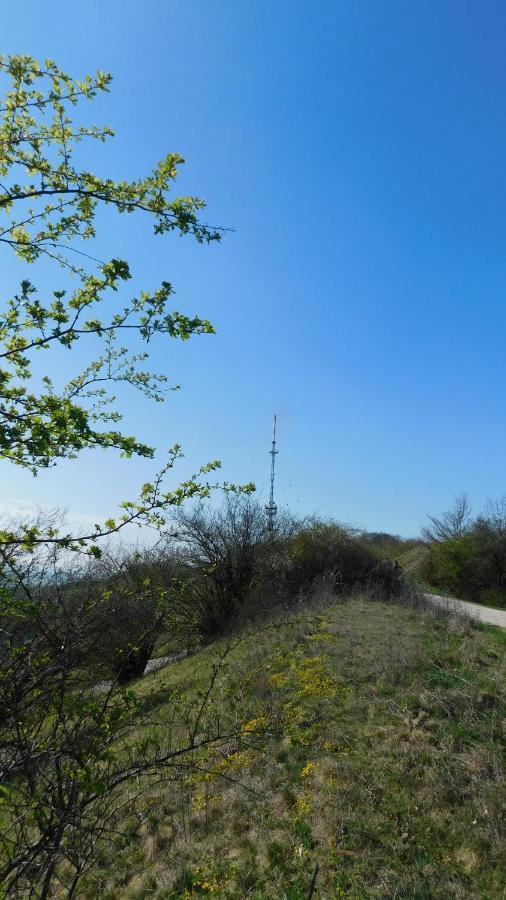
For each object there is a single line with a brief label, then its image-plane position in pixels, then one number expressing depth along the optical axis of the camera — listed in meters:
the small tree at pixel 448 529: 30.55
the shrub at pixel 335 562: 18.00
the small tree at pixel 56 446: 2.40
